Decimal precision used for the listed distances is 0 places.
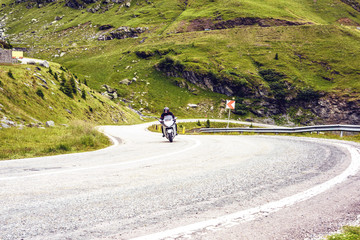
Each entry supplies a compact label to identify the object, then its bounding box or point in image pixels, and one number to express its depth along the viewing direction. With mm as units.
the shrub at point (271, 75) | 83625
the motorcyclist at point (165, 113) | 14789
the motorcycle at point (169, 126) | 14336
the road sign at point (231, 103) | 35106
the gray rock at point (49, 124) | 18328
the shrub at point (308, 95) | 75875
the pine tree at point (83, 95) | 39269
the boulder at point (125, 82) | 85188
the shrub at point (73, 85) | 37081
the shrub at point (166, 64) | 93000
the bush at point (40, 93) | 27767
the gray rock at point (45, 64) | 38562
